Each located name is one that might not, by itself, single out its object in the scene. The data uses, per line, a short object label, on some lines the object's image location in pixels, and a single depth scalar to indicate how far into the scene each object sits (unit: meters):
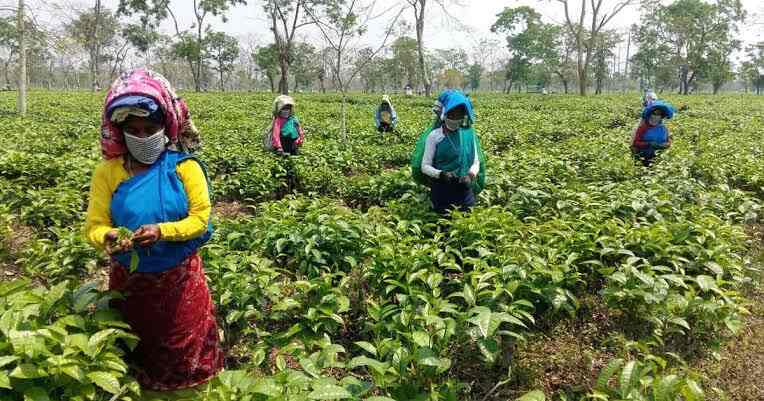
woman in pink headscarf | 2.10
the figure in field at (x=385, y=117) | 11.21
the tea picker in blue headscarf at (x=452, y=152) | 4.18
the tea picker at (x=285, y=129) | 7.24
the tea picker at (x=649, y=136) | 6.73
